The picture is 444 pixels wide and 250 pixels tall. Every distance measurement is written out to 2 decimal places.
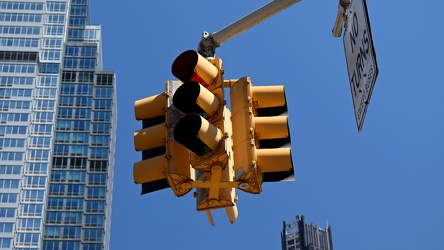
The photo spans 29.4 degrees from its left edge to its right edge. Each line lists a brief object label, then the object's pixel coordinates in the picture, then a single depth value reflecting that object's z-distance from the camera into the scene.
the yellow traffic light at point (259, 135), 7.98
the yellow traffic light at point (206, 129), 7.86
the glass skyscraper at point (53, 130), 138.62
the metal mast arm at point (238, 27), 8.42
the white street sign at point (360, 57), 6.55
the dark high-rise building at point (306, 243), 197.50
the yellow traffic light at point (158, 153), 8.23
